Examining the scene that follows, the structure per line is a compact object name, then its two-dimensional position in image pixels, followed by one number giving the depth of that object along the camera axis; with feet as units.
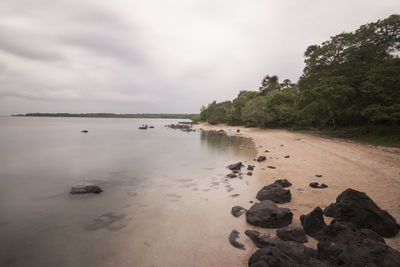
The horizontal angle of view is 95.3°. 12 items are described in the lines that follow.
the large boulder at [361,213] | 20.18
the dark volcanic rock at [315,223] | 20.92
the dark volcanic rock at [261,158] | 64.44
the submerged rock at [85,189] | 40.14
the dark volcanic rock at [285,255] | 14.74
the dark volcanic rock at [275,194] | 31.19
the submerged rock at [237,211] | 28.56
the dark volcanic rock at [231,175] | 49.43
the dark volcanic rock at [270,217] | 23.88
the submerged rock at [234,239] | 21.07
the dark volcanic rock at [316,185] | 36.33
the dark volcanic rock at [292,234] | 20.26
